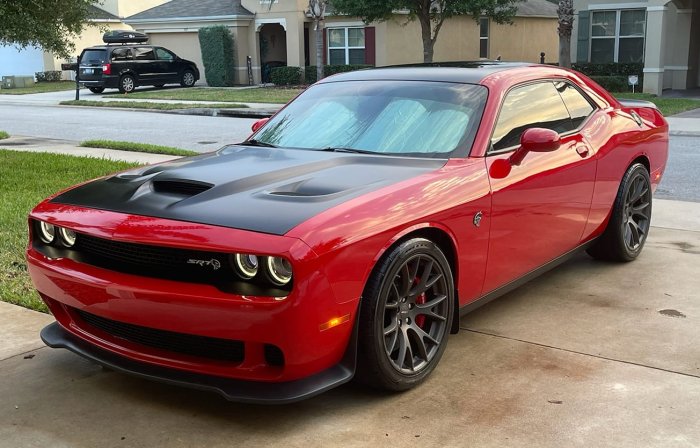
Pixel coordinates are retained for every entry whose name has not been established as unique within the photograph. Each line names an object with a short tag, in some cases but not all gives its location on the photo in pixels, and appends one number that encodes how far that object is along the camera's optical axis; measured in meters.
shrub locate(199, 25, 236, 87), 32.06
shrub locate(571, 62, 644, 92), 23.52
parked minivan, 29.47
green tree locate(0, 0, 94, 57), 10.46
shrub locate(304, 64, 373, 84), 29.67
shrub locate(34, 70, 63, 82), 41.12
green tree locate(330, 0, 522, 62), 24.98
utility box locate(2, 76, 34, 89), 37.59
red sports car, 3.15
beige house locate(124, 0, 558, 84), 30.67
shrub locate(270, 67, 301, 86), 30.98
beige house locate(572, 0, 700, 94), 22.52
